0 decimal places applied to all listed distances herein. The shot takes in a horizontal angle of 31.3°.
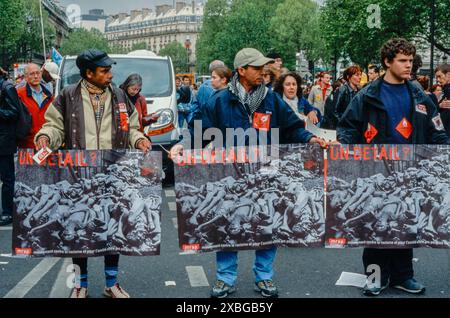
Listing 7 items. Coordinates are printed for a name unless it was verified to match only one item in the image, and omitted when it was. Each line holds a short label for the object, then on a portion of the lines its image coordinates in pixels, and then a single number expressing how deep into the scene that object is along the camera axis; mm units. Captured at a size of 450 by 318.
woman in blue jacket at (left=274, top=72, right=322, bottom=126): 8408
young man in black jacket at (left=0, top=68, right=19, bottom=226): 9555
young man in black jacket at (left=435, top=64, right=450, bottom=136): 11125
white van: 13312
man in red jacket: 9672
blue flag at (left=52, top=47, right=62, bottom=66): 19734
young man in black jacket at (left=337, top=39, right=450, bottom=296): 6023
